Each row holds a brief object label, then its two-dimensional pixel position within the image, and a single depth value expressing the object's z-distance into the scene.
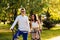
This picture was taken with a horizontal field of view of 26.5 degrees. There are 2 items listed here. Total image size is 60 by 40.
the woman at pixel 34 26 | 5.84
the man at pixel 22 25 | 5.33
